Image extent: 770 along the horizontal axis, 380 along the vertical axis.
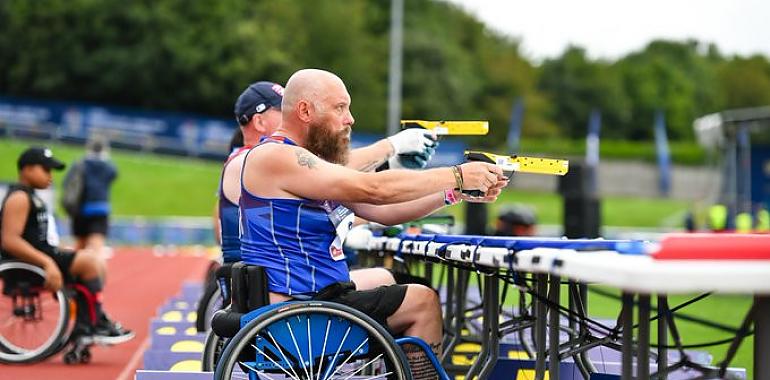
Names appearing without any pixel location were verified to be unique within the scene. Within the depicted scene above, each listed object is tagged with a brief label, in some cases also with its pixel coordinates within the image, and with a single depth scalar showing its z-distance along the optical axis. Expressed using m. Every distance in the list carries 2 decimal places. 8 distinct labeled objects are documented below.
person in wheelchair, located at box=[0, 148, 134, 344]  17.68
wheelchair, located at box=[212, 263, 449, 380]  9.48
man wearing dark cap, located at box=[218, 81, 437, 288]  13.26
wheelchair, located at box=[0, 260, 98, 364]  17.69
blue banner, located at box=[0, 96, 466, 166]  116.51
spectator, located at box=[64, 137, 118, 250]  31.15
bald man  10.02
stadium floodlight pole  97.51
